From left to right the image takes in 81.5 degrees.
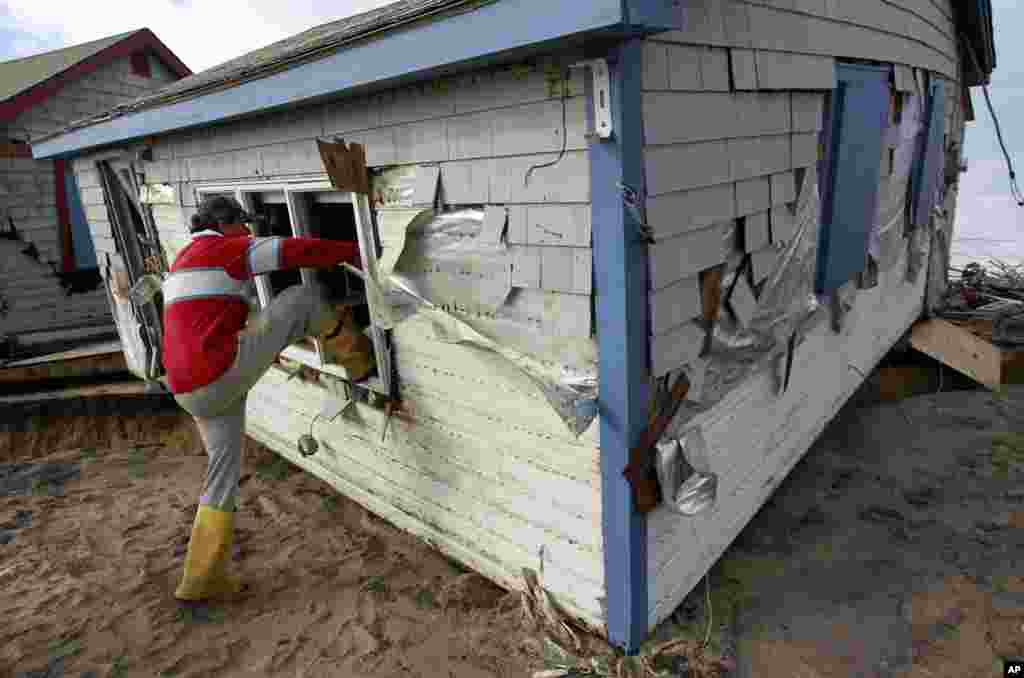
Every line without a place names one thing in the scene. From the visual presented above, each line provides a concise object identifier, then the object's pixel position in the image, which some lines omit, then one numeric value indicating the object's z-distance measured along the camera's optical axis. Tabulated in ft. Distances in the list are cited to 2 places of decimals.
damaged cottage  7.88
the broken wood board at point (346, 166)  10.70
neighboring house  27.12
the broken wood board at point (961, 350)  19.24
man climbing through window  10.98
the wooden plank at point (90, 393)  22.72
